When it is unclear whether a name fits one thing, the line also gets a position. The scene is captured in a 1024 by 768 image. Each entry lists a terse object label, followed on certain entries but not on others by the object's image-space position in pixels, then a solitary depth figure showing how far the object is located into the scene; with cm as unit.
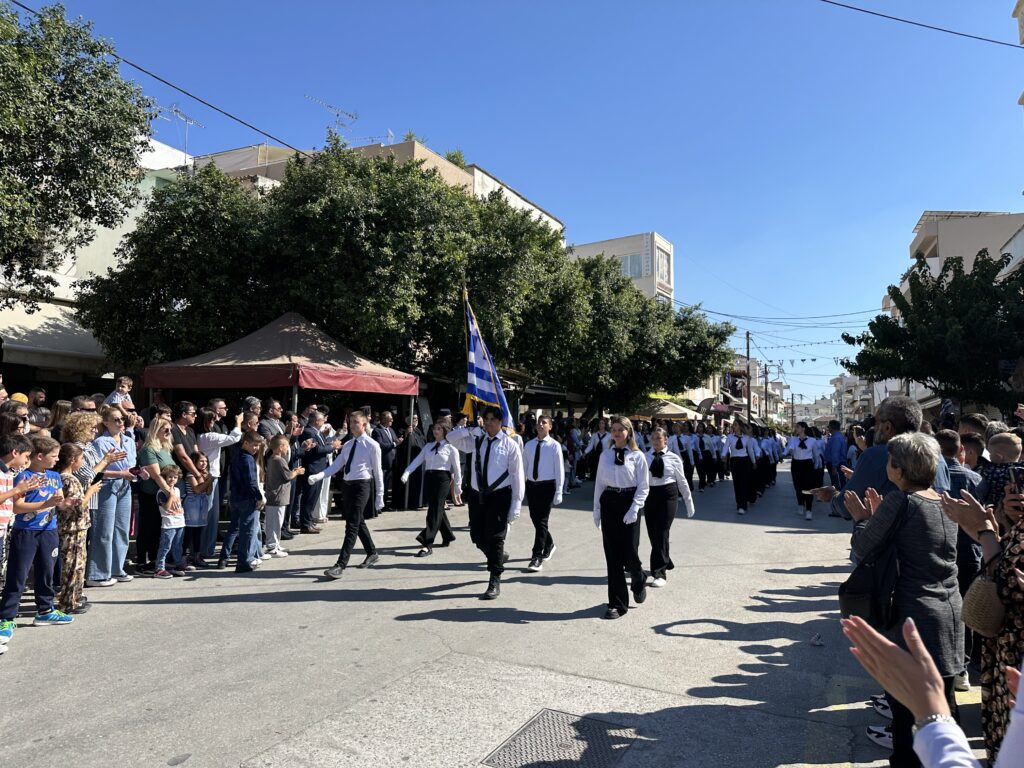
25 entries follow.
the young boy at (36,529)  537
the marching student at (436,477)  902
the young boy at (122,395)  872
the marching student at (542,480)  845
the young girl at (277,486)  889
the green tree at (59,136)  1089
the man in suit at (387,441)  1266
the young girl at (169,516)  768
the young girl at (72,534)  614
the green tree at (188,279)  1448
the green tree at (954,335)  1769
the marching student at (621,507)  634
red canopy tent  1171
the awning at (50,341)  1677
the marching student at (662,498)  772
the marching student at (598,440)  1705
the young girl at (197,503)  820
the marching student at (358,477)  786
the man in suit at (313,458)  1077
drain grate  360
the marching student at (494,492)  696
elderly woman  337
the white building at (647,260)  5197
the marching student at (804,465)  1452
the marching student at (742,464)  1459
